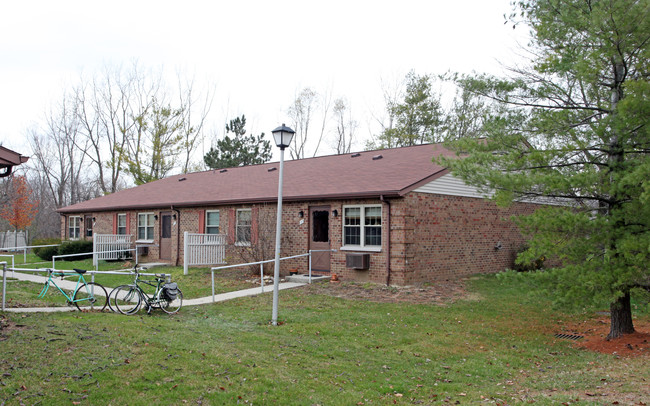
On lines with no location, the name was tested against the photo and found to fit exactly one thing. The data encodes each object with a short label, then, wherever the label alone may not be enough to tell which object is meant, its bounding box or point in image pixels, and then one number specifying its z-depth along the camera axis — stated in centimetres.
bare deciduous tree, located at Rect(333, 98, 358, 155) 3894
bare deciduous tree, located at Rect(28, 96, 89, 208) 3997
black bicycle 959
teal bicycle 951
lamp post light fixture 941
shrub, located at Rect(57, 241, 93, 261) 2230
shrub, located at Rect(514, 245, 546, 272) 1711
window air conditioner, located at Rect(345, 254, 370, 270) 1436
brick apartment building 1434
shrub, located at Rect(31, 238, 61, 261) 2415
